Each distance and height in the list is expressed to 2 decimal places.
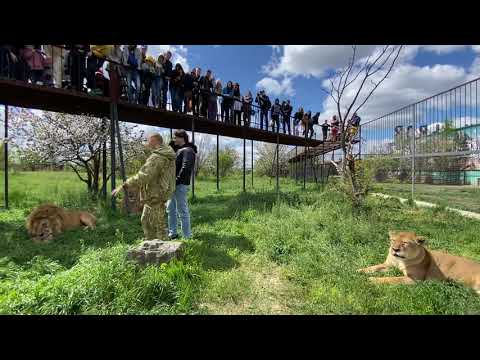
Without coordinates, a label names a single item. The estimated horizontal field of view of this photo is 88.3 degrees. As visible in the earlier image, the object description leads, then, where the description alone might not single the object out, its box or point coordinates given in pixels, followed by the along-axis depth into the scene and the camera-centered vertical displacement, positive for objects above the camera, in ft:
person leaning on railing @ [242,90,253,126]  35.45 +10.08
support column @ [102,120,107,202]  29.03 +2.84
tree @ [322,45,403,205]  21.33 +1.35
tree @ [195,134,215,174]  88.14 +7.63
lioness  9.19 -3.21
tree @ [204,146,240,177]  91.81 +6.50
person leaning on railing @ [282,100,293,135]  42.57 +11.61
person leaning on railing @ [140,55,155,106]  25.02 +10.14
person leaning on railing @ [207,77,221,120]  31.17 +9.33
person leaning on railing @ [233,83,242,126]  34.19 +10.15
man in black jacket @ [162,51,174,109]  26.48 +11.38
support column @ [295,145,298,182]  64.95 +2.67
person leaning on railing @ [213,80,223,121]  31.68 +11.69
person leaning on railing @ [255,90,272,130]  38.68 +11.92
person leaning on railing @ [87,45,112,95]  21.39 +10.28
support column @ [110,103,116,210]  22.52 +3.35
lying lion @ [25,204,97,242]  14.80 -2.64
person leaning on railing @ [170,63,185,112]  27.29 +10.43
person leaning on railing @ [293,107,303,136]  45.39 +11.08
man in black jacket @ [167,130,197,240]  14.19 -0.20
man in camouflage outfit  11.57 -0.25
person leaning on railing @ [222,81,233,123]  32.83 +9.70
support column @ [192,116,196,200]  29.54 +5.93
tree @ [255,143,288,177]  83.92 +6.51
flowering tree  30.07 +5.11
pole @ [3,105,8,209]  22.68 +2.48
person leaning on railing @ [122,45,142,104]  23.86 +11.01
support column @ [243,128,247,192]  37.83 +4.69
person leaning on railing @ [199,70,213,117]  30.58 +11.04
